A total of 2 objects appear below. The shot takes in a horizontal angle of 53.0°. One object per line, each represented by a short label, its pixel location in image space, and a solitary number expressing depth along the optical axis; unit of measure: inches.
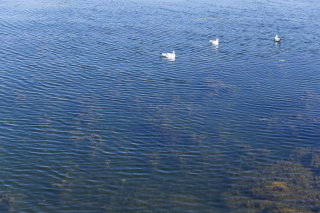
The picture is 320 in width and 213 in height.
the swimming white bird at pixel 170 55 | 1621.6
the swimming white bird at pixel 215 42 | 1903.3
